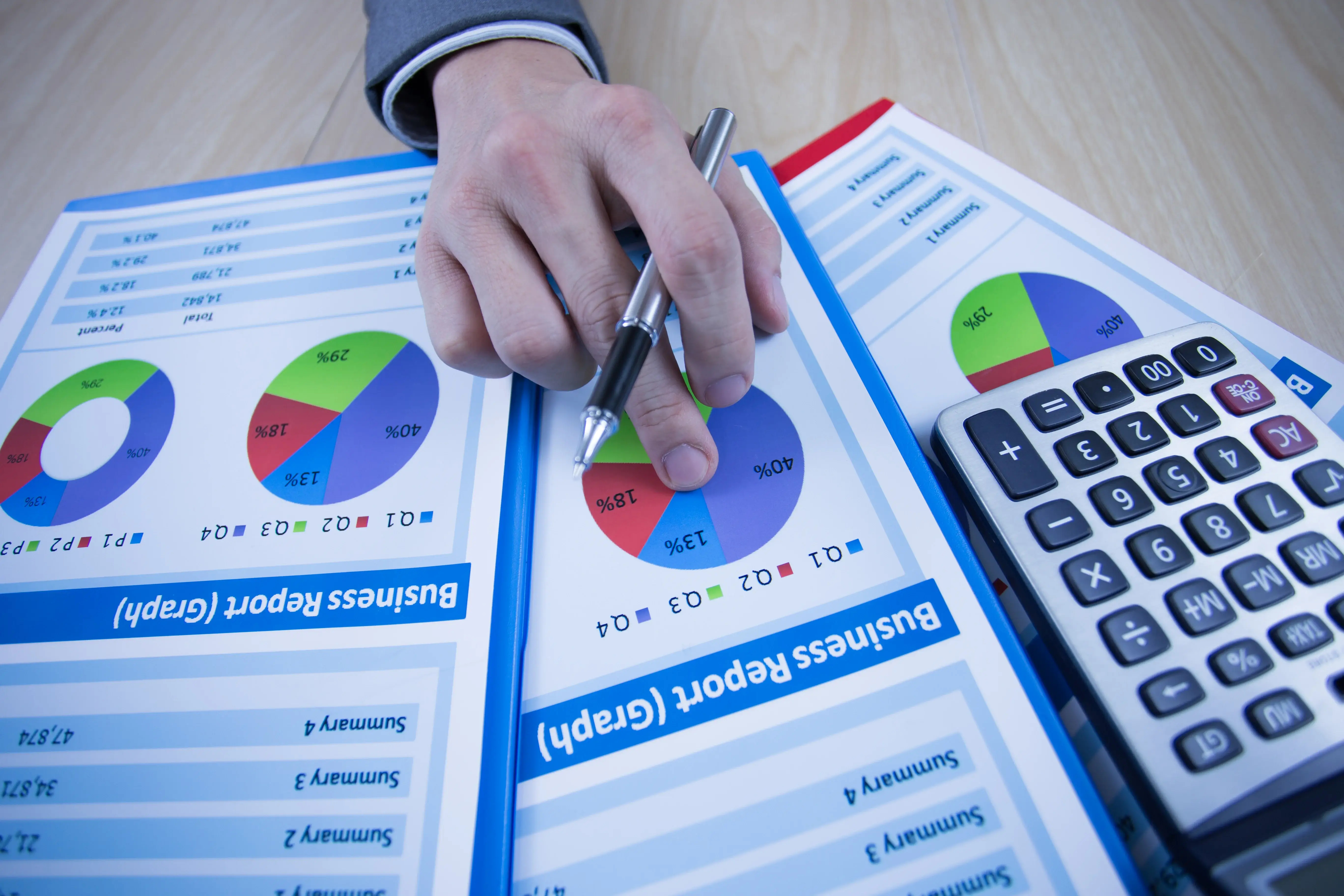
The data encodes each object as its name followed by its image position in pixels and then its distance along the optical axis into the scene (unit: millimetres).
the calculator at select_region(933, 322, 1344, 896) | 252
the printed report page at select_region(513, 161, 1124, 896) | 267
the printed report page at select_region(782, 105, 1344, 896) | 386
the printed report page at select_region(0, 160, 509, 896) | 298
